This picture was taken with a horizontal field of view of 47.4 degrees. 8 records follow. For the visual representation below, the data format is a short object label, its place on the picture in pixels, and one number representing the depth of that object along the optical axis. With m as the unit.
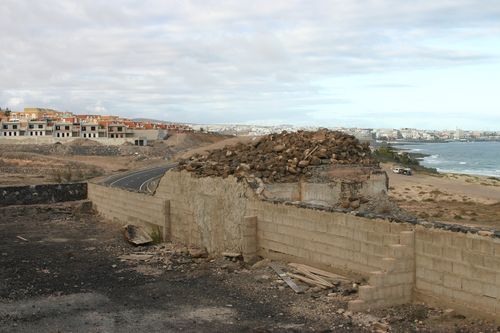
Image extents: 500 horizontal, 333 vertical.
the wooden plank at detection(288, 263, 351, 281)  13.23
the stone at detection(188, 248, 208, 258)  17.47
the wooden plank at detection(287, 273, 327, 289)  13.05
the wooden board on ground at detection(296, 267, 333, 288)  12.92
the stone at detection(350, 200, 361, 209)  16.69
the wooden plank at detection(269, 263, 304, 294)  13.04
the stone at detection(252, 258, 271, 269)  15.37
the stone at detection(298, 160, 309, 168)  17.64
